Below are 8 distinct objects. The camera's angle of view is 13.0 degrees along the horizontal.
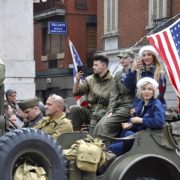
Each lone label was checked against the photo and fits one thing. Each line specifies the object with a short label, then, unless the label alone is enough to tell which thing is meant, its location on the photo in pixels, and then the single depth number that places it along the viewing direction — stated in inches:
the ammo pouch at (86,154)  324.6
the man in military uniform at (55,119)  358.8
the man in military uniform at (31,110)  378.9
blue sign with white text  1469.4
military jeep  308.0
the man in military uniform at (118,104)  384.4
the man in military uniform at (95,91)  405.6
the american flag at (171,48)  410.1
